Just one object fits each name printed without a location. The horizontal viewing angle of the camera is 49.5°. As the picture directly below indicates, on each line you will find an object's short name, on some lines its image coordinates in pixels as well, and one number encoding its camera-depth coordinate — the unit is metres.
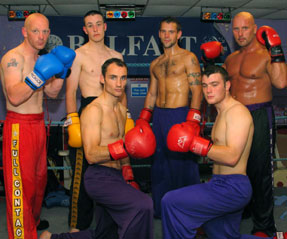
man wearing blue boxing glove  2.30
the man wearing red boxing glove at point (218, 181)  2.04
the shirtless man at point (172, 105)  3.00
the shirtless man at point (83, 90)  2.74
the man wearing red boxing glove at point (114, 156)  2.00
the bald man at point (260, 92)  2.74
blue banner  6.43
